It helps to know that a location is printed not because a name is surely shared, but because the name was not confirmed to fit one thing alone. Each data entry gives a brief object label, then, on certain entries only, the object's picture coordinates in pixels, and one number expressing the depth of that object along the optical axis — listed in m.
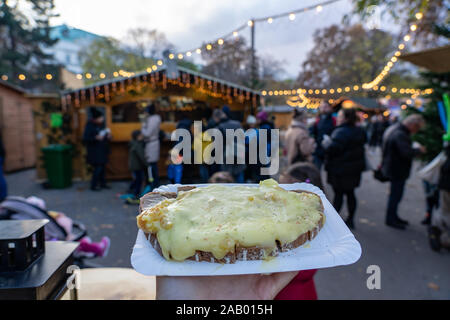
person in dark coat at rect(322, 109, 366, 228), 4.04
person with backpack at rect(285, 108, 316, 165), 4.36
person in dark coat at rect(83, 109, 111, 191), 7.33
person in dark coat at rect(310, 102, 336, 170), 5.85
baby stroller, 2.66
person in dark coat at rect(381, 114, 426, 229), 4.59
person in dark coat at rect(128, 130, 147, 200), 6.01
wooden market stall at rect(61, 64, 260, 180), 8.15
